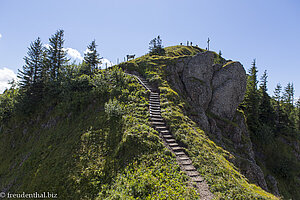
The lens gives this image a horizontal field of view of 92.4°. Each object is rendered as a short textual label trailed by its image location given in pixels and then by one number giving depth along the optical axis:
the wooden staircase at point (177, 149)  8.36
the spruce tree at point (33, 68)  25.84
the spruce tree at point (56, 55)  27.02
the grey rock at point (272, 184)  22.41
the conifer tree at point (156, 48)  45.69
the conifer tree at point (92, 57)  29.20
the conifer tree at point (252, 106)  33.50
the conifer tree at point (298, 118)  44.99
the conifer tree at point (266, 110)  37.03
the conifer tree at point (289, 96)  54.47
